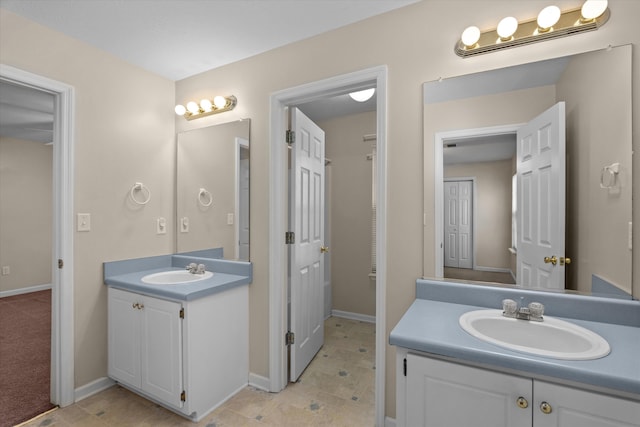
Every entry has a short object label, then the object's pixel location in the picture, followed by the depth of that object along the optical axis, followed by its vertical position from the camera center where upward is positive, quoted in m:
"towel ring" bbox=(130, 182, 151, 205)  2.32 +0.17
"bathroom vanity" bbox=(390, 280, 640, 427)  0.87 -0.53
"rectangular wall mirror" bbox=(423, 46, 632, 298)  1.26 +0.18
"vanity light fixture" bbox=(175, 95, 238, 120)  2.29 +0.85
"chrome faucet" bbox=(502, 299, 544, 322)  1.25 -0.42
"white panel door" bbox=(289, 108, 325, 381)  2.21 -0.25
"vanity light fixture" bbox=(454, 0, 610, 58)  1.26 +0.84
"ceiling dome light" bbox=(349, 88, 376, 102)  2.46 +0.99
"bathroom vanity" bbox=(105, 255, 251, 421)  1.75 -0.79
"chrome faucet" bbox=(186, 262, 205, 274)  2.25 -0.42
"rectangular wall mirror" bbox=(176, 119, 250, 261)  2.25 +0.18
